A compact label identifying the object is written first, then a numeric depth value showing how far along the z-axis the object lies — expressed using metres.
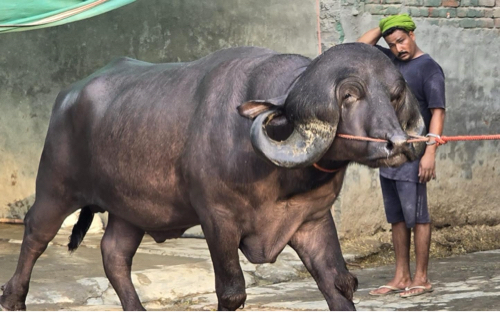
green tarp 6.82
